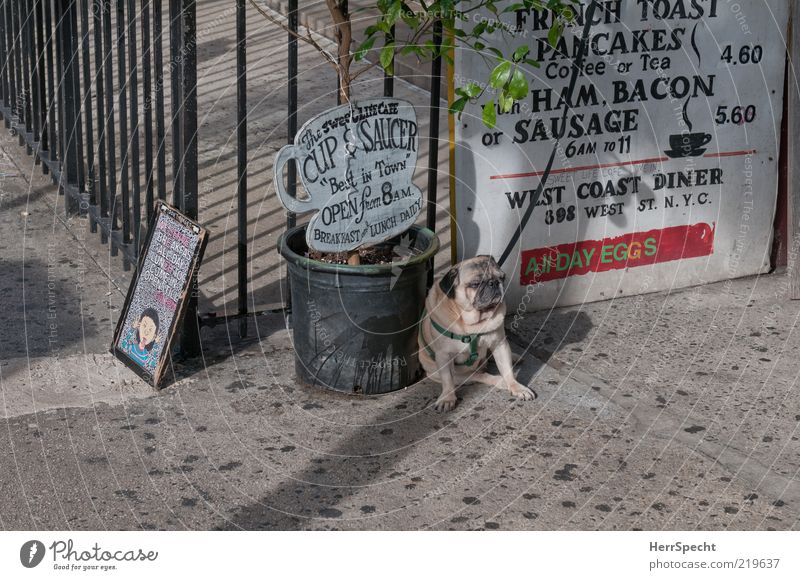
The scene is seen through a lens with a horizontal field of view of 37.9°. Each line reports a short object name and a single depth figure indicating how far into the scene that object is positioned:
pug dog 5.00
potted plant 4.97
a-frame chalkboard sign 5.17
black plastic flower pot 5.03
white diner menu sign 5.74
